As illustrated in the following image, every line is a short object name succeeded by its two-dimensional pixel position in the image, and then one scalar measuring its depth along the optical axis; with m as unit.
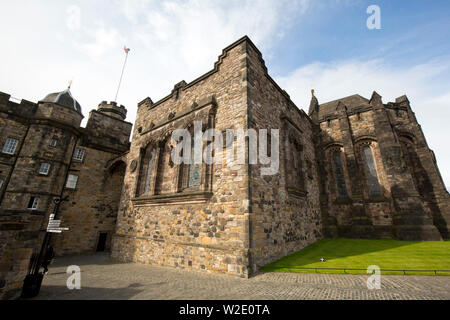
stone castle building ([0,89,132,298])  13.97
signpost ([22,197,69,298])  5.29
